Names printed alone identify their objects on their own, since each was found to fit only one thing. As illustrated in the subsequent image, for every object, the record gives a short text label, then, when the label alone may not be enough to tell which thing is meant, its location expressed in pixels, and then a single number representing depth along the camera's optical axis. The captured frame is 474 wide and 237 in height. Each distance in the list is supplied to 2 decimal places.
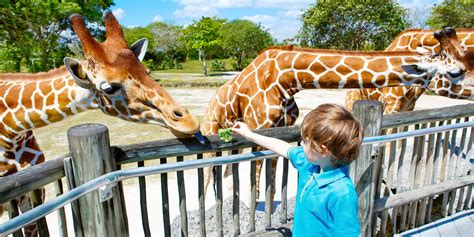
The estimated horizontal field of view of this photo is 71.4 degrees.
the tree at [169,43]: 41.88
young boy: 1.50
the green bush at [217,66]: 36.84
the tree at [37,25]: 13.75
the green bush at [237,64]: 36.78
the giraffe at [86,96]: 2.36
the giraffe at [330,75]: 3.50
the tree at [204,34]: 30.25
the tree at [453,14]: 19.58
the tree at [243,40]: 32.62
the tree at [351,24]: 18.31
